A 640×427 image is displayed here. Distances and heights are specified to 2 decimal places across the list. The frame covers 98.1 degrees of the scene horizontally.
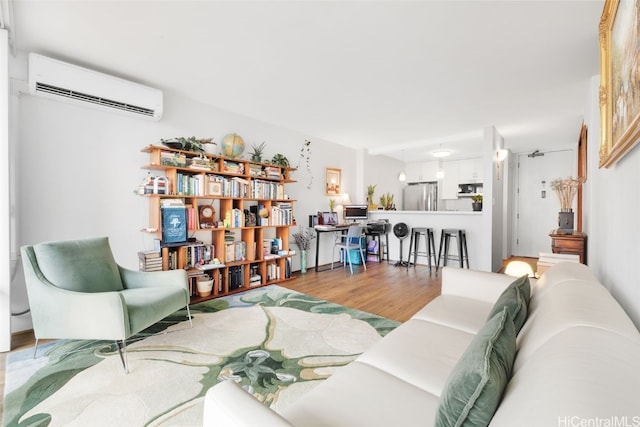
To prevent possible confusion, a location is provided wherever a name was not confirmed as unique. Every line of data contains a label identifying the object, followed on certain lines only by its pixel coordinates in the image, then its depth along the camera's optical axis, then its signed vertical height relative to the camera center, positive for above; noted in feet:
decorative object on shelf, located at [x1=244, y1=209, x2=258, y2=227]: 12.62 -0.37
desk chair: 16.14 -1.96
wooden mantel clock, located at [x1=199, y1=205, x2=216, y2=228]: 11.41 -0.21
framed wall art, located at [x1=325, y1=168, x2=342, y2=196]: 17.89 +1.94
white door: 19.38 +0.90
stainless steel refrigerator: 24.27 +1.31
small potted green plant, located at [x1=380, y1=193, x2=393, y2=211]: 21.44 +0.72
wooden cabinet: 10.18 -1.22
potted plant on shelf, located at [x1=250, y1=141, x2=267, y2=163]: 13.11 +2.87
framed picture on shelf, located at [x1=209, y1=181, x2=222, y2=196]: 11.16 +0.93
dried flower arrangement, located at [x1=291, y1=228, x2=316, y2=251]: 15.55 -1.55
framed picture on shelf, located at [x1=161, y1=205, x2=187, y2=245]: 9.93 -0.49
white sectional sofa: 1.69 -1.40
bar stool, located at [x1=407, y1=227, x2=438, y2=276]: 17.03 -2.08
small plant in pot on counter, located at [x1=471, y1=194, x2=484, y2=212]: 16.19 +0.49
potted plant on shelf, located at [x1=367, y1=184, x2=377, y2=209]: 20.50 +1.20
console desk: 15.83 -1.04
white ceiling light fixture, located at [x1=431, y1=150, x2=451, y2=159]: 19.75 +4.19
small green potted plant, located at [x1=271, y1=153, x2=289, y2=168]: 13.86 +2.55
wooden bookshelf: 10.28 -0.14
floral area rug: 5.03 -3.56
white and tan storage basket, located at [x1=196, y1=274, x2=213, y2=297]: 10.77 -2.91
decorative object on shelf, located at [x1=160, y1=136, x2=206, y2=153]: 10.36 +2.58
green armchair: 6.28 -2.13
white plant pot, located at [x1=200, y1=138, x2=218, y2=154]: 11.23 +2.65
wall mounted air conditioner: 7.86 +3.79
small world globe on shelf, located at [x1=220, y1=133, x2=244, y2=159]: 12.10 +2.87
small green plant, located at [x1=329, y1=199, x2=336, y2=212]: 18.14 +0.40
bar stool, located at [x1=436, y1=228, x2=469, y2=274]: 15.93 -1.92
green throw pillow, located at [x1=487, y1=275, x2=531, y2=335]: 3.67 -1.29
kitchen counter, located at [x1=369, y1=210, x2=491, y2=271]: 15.69 -0.93
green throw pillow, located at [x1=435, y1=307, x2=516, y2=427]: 2.22 -1.46
